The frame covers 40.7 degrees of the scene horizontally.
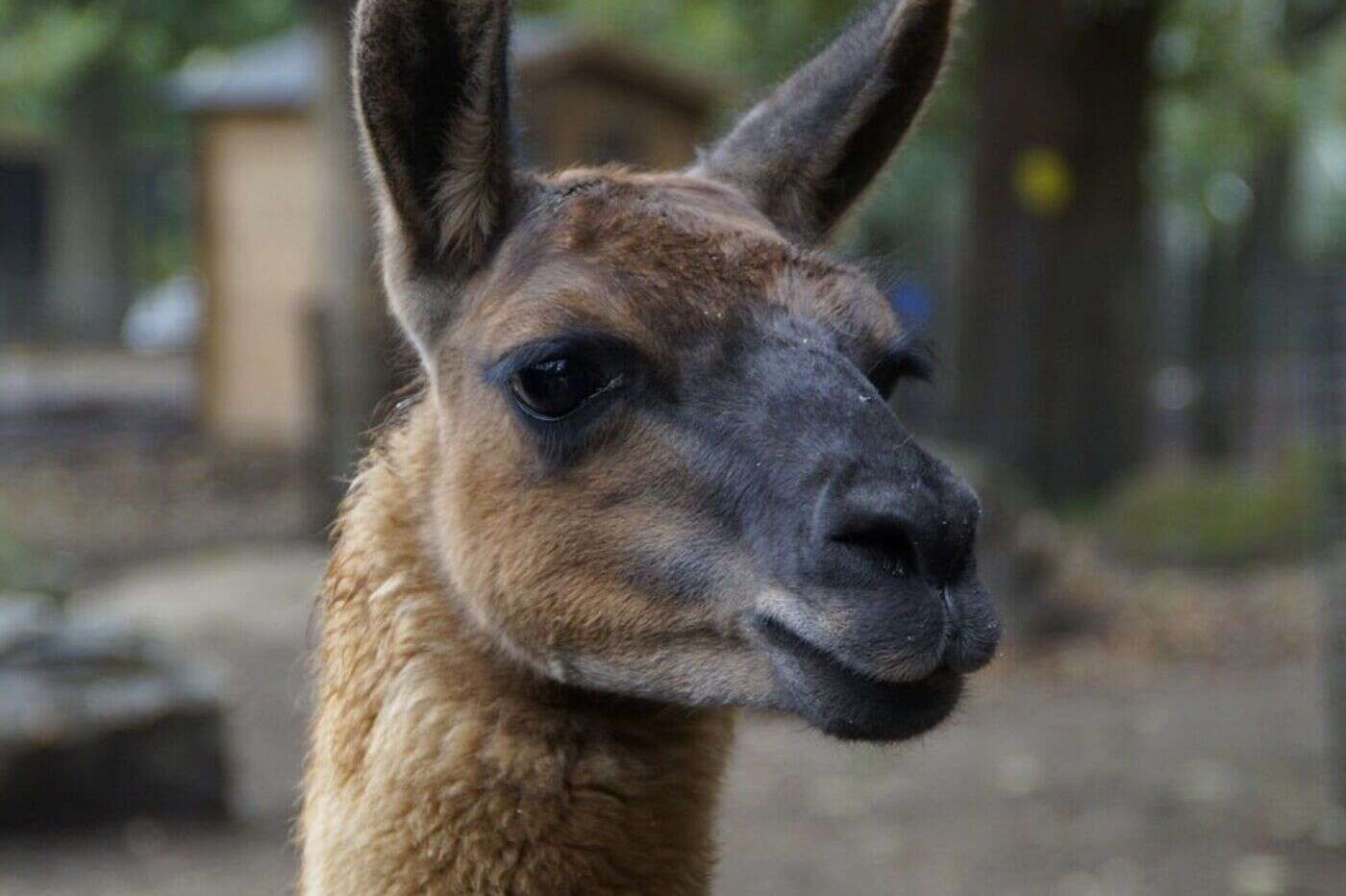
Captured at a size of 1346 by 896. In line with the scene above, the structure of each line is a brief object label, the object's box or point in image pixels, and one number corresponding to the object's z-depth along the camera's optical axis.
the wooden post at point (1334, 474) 8.00
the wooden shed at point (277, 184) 19.69
